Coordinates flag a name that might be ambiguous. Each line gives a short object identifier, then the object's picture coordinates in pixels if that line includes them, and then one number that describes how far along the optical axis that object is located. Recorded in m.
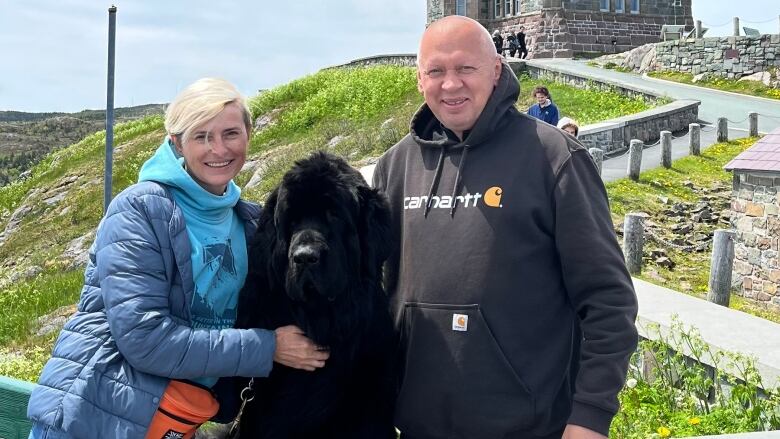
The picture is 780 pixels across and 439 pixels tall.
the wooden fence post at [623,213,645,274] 9.85
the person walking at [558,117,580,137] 11.66
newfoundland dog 2.80
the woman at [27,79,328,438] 2.53
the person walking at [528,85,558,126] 12.59
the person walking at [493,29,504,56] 35.94
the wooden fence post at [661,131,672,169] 15.57
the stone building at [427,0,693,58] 37.22
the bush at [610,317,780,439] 4.30
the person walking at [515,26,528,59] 37.56
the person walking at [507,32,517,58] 37.59
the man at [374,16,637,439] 2.57
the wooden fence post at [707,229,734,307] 9.07
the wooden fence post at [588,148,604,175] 14.06
